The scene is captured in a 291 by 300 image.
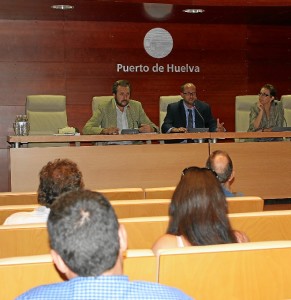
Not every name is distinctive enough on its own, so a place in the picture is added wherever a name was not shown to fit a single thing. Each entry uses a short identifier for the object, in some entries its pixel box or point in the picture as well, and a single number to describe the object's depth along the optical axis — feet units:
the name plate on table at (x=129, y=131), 21.73
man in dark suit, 24.21
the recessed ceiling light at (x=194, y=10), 27.81
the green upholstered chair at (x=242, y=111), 27.20
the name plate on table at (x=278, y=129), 23.00
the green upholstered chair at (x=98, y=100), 24.80
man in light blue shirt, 4.41
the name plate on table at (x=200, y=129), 22.10
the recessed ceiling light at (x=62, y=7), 26.66
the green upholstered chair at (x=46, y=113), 25.34
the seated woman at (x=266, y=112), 24.88
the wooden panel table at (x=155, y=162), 20.76
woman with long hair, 8.17
